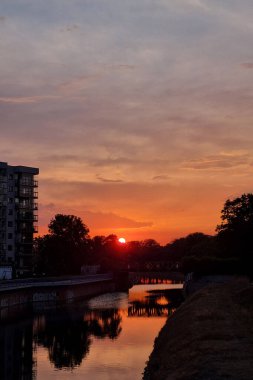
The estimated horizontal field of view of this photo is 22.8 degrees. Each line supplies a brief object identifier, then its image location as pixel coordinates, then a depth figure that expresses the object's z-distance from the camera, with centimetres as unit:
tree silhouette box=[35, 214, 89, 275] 18012
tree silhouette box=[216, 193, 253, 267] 9888
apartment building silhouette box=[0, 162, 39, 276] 17575
